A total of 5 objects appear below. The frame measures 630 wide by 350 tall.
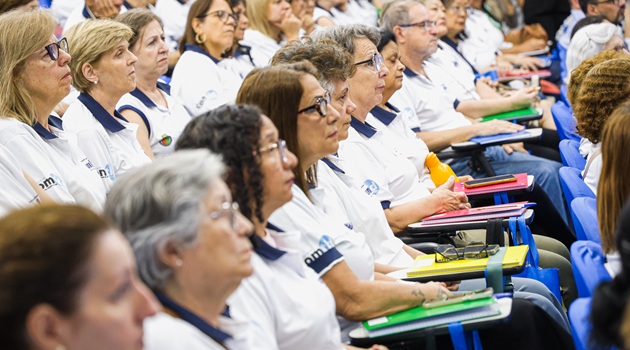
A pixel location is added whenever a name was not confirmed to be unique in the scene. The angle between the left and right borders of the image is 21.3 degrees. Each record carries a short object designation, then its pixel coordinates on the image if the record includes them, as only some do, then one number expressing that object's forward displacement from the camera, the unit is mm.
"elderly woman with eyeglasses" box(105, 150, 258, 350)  3108
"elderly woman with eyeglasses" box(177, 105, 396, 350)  4048
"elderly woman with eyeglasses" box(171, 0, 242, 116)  9498
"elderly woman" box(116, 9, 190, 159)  7662
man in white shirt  9383
